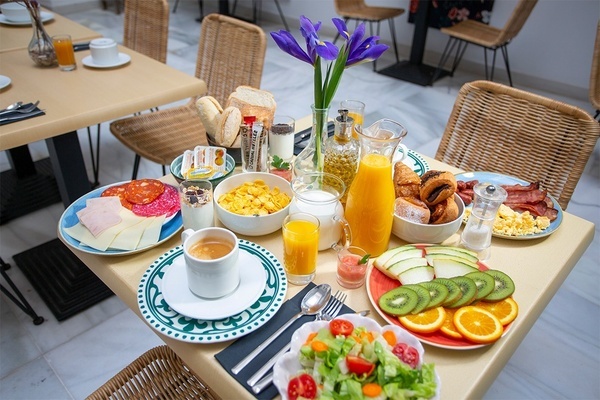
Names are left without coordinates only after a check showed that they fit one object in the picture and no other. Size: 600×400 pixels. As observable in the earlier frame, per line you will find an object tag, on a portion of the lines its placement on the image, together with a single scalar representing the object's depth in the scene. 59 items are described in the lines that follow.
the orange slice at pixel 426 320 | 0.87
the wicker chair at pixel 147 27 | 2.46
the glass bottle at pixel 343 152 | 1.15
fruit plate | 0.85
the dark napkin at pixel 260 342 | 0.80
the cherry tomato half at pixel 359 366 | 0.72
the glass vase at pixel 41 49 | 1.94
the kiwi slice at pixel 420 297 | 0.91
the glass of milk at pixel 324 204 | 1.06
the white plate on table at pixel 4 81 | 1.77
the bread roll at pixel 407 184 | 1.17
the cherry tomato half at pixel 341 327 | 0.79
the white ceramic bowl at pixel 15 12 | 2.40
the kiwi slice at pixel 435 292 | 0.91
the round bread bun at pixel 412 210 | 1.10
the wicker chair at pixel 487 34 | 3.49
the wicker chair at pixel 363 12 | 4.30
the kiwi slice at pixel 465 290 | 0.92
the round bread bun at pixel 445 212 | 1.10
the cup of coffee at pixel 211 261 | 0.88
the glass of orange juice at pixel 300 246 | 0.96
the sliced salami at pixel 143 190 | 1.22
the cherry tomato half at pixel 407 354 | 0.76
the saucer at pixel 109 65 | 1.98
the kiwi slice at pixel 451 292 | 0.91
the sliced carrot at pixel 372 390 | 0.70
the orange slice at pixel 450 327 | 0.86
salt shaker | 1.05
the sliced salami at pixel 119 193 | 1.21
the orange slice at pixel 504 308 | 0.90
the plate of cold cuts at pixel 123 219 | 1.08
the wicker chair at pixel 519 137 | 1.46
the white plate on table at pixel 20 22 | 2.42
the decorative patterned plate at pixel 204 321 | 0.86
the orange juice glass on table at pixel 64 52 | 1.92
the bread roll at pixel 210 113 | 1.37
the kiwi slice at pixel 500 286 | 0.94
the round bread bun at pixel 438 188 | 1.10
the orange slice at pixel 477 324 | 0.85
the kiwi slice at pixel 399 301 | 0.90
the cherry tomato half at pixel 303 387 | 0.72
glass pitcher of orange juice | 1.00
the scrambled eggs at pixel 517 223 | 1.15
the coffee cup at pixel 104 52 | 1.97
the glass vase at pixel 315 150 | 1.16
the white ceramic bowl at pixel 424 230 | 1.08
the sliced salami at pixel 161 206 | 1.18
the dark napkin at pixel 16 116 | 1.51
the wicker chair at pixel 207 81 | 2.09
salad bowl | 0.75
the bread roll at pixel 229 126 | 1.34
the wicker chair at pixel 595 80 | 2.68
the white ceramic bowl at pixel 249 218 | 1.09
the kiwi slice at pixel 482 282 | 0.94
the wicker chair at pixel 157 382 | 1.10
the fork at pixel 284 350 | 0.78
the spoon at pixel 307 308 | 0.83
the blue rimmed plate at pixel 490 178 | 1.35
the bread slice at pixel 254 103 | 1.37
